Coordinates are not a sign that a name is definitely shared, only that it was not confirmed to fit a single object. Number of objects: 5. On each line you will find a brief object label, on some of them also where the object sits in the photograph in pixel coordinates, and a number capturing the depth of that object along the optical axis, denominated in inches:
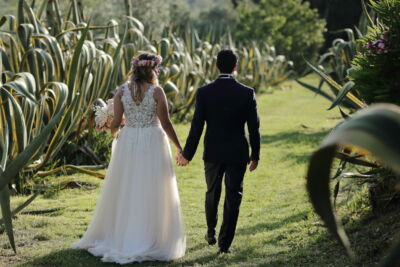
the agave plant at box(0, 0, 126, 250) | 385.5
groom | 329.6
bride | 335.5
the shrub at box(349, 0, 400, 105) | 283.3
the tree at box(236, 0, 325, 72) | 1696.0
